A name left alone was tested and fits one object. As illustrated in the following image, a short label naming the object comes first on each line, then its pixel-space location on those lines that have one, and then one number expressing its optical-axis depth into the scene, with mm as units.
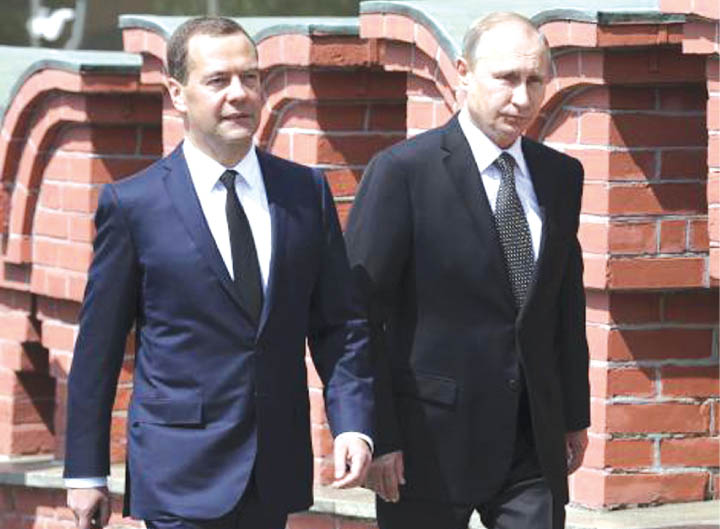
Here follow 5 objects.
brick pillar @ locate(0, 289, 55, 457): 15675
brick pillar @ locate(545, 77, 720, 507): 11768
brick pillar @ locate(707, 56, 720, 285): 11032
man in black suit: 9606
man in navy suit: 9112
